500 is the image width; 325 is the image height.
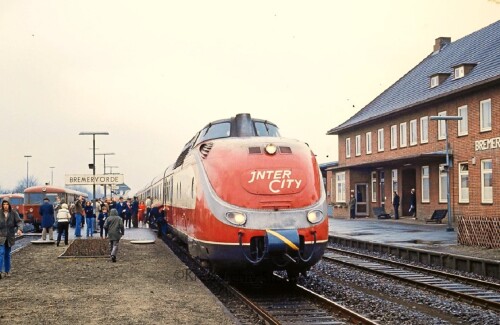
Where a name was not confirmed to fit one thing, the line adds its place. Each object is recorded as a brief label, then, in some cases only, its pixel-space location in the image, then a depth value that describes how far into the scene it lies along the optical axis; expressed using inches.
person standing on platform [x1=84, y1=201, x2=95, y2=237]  1155.9
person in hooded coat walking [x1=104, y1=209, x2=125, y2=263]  720.3
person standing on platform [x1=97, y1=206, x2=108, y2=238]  1172.4
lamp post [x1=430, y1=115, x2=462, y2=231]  1085.8
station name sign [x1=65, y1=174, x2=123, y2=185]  1219.9
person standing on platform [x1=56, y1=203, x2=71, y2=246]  916.0
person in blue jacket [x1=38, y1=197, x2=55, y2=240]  987.9
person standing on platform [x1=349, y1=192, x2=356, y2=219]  1839.3
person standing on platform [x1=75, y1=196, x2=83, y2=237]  1144.8
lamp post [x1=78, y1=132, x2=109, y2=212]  1530.5
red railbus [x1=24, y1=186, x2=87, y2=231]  1541.6
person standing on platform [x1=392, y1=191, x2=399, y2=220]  1600.6
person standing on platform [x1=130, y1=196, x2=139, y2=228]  1513.5
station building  1299.2
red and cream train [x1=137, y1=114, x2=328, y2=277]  477.4
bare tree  7030.5
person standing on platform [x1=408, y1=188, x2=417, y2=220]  1583.7
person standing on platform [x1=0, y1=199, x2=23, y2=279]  576.1
